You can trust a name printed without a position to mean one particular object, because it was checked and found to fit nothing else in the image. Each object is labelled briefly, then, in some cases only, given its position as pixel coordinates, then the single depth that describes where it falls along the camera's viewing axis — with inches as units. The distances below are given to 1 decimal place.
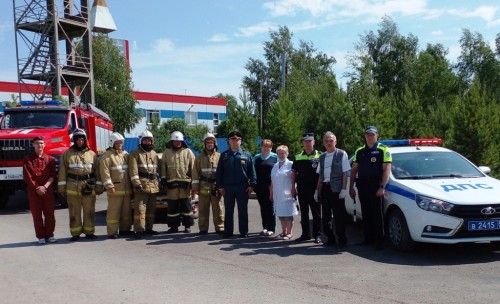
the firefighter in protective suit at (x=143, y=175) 347.9
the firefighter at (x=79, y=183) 344.8
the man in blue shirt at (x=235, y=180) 346.0
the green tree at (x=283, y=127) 834.2
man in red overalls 339.0
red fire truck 530.0
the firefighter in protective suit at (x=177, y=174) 356.2
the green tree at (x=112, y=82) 1529.3
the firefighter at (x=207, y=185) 356.2
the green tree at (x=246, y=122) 899.4
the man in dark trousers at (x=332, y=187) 304.2
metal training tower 1159.0
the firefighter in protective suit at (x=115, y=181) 344.8
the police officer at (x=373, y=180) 298.4
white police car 260.1
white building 2060.8
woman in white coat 336.5
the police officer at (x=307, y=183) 325.1
